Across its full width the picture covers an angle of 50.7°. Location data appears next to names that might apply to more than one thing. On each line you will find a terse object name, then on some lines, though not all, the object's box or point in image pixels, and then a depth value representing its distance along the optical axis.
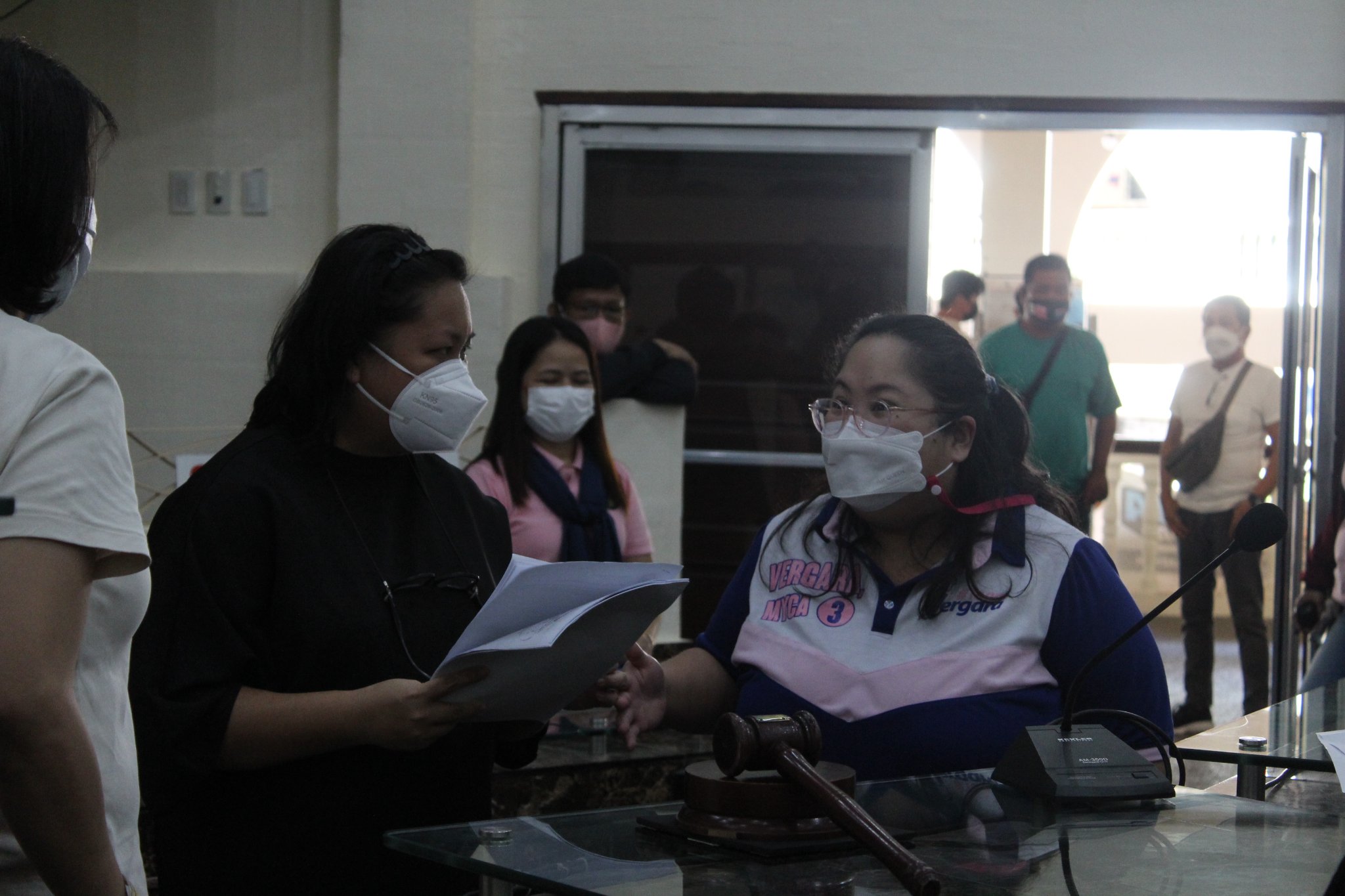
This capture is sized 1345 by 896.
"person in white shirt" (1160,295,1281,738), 5.69
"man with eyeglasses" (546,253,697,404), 4.80
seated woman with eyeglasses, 1.93
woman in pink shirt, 3.76
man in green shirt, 5.50
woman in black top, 1.78
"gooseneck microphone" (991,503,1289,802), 1.62
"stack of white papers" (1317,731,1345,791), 1.88
